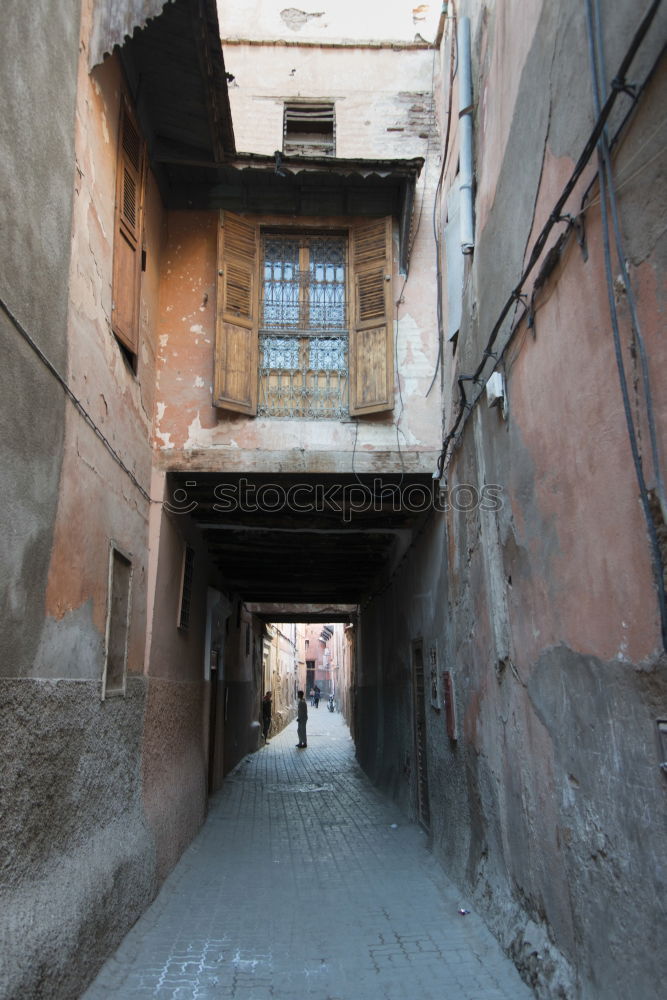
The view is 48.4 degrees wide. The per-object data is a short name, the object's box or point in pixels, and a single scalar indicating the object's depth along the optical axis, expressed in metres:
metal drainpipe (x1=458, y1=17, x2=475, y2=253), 6.00
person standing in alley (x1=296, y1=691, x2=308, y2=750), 20.50
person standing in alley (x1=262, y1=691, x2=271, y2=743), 21.49
